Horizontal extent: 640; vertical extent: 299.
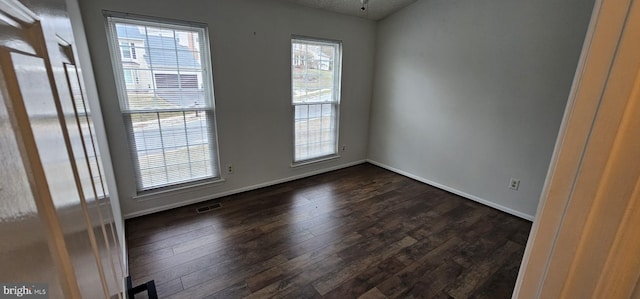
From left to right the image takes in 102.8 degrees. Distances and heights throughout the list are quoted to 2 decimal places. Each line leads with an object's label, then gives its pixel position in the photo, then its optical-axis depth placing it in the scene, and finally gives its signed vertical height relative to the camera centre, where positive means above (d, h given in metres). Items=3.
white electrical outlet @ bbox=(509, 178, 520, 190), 2.84 -1.01
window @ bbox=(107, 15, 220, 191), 2.34 -0.16
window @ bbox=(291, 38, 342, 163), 3.43 -0.16
